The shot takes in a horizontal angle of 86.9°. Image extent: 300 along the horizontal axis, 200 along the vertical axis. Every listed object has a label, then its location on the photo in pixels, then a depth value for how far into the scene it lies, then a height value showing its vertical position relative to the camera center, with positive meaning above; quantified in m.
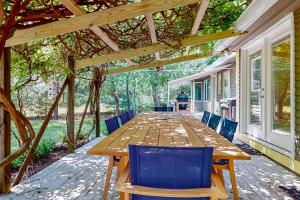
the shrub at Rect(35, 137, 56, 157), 3.04 -0.98
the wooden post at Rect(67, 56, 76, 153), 2.85 -0.16
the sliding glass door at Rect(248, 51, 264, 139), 3.22 +0.08
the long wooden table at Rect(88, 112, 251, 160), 1.12 -0.35
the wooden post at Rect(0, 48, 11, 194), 1.69 -0.31
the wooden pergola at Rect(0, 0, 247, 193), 1.61 +0.81
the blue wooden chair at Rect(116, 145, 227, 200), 0.84 -0.40
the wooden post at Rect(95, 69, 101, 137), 4.03 -0.06
